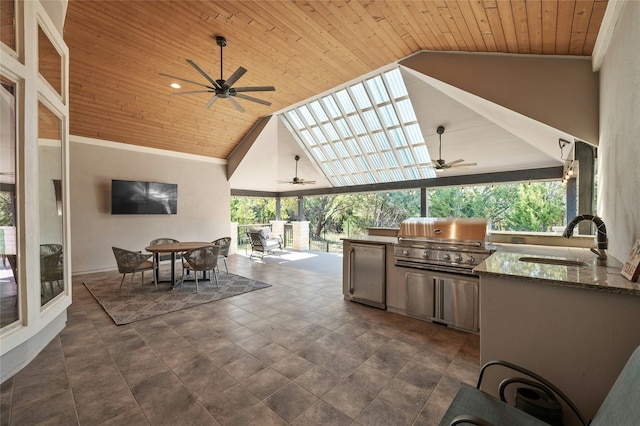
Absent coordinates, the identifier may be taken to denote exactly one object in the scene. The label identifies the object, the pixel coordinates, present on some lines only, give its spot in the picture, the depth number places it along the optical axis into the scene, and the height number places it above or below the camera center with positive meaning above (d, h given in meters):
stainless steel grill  3.06 -0.43
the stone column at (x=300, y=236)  10.39 -1.00
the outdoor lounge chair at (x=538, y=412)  0.93 -0.85
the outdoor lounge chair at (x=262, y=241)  7.57 -0.91
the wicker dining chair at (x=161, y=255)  4.82 -0.82
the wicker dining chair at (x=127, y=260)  4.49 -0.82
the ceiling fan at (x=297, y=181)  9.01 +0.99
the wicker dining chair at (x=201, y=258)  4.65 -0.81
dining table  4.61 -0.66
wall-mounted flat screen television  6.33 +0.36
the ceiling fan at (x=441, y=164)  6.21 +1.06
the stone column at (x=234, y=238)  9.01 -0.92
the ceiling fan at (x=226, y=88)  3.64 +1.73
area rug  3.62 -1.36
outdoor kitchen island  1.43 -0.68
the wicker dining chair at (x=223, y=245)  5.62 -0.72
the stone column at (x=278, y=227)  11.03 -0.68
